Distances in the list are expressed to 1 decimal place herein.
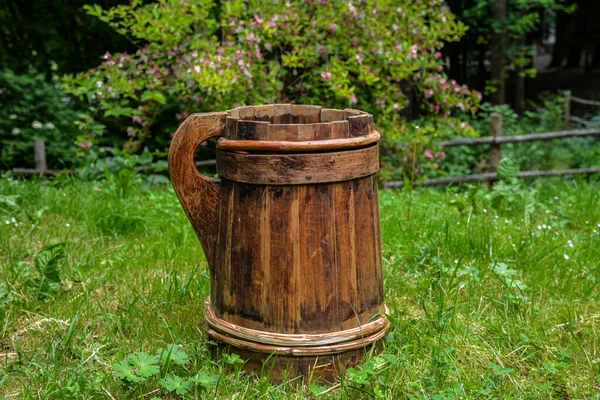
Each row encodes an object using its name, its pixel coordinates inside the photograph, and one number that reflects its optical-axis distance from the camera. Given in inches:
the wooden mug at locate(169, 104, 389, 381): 94.0
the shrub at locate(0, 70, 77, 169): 330.0
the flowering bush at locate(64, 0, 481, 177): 239.6
